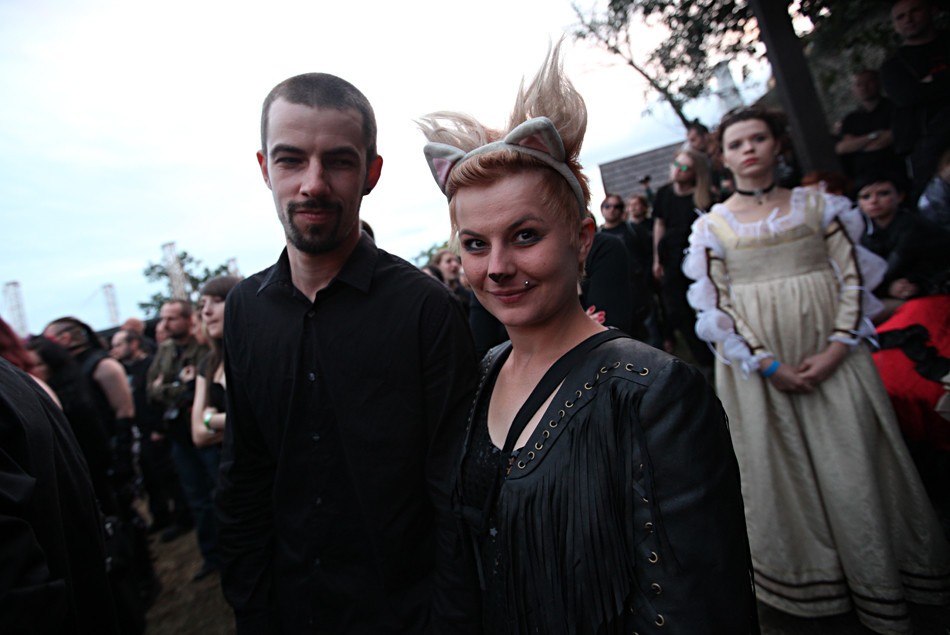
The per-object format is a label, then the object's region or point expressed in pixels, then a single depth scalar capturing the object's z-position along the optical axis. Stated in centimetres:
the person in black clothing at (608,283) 228
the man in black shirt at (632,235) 460
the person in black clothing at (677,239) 477
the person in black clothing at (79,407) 276
